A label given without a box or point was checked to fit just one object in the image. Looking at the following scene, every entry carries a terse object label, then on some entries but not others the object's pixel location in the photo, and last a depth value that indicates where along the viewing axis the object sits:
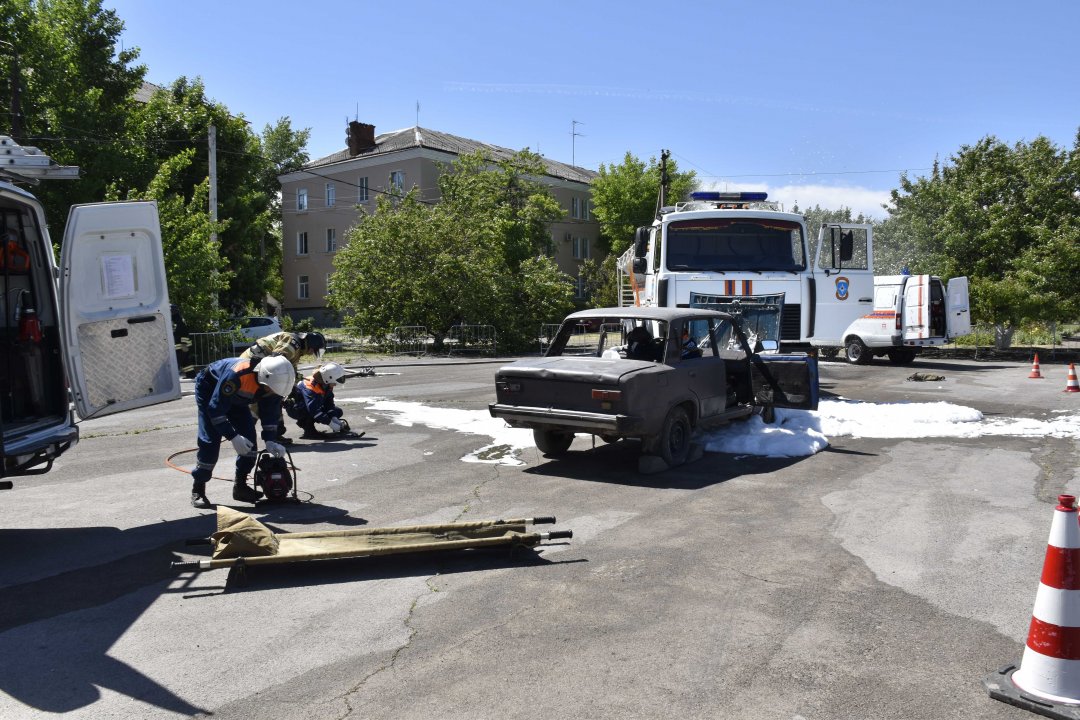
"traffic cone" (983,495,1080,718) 3.59
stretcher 5.25
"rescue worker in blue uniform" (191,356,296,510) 6.64
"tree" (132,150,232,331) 21.64
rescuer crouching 10.69
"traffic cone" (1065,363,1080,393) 16.20
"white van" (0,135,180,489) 6.57
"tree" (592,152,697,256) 58.03
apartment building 45.09
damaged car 8.15
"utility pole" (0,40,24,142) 17.66
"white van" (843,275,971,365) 24.09
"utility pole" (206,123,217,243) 27.05
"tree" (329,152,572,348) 30.80
